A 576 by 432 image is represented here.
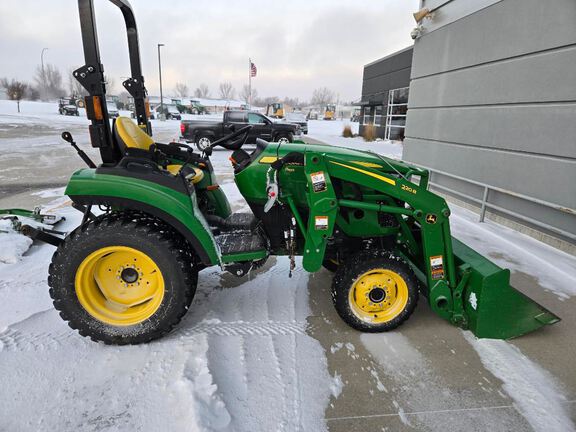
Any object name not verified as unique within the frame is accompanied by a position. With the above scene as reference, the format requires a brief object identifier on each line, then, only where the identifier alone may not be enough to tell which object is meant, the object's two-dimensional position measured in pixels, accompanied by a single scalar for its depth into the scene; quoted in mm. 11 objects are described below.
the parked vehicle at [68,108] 37000
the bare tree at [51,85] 82119
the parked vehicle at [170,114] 39188
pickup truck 14102
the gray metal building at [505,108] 4391
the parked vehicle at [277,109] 29878
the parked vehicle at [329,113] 55000
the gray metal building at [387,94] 19016
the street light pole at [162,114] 34162
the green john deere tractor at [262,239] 2373
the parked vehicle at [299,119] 23891
